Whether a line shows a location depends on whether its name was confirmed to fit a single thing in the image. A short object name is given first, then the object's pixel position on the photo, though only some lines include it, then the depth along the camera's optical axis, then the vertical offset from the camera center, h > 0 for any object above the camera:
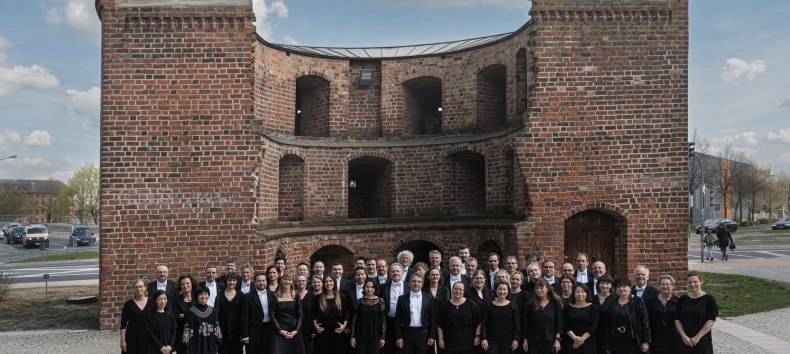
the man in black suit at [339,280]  7.64 -1.09
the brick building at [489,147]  10.76 +1.00
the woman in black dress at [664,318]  6.49 -1.30
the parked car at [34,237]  37.03 -2.60
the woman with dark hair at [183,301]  6.86 -1.22
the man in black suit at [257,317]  6.99 -1.42
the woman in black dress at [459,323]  6.53 -1.38
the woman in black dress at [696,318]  6.28 -1.25
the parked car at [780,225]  42.19 -1.68
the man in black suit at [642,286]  6.93 -1.03
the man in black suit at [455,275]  7.80 -1.03
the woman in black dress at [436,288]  6.92 -1.06
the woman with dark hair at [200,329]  6.68 -1.49
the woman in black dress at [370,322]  6.84 -1.43
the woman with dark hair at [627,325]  6.37 -1.34
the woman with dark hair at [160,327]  6.48 -1.44
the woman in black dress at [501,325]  6.49 -1.39
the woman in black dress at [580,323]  6.38 -1.34
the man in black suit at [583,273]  8.05 -1.02
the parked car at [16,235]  41.66 -2.79
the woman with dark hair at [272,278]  7.54 -1.03
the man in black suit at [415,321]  6.71 -1.40
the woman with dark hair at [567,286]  6.63 -0.98
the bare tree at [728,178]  47.72 +1.92
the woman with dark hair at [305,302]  7.04 -1.24
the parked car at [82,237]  39.00 -2.71
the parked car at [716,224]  38.75 -1.55
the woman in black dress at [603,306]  6.48 -1.17
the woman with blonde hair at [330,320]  6.99 -1.46
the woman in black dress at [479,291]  6.76 -1.07
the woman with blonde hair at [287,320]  6.92 -1.43
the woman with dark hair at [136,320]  6.52 -1.36
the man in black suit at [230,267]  8.20 -0.97
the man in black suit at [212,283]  7.86 -1.16
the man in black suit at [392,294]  7.09 -1.15
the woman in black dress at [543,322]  6.38 -1.32
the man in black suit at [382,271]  7.88 -0.97
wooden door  11.79 -0.68
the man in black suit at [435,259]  8.13 -0.83
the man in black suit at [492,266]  8.43 -0.97
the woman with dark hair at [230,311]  7.07 -1.36
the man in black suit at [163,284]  7.52 -1.19
